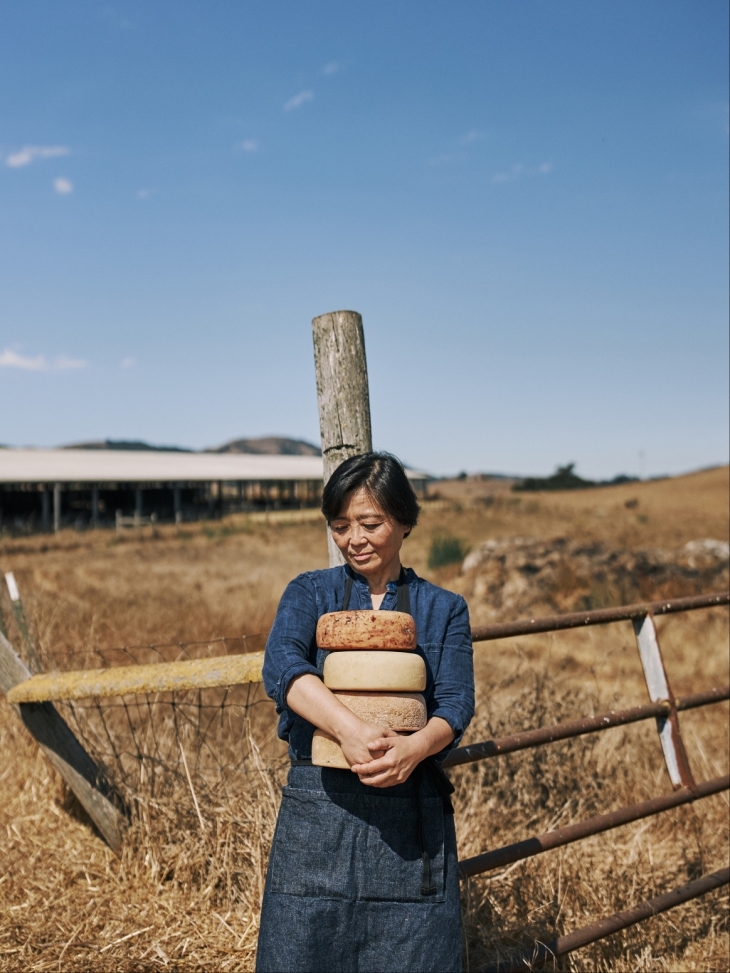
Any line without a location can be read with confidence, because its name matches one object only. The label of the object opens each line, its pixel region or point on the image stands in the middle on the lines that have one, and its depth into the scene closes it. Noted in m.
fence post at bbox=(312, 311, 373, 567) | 2.74
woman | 1.81
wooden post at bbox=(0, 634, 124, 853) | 2.91
